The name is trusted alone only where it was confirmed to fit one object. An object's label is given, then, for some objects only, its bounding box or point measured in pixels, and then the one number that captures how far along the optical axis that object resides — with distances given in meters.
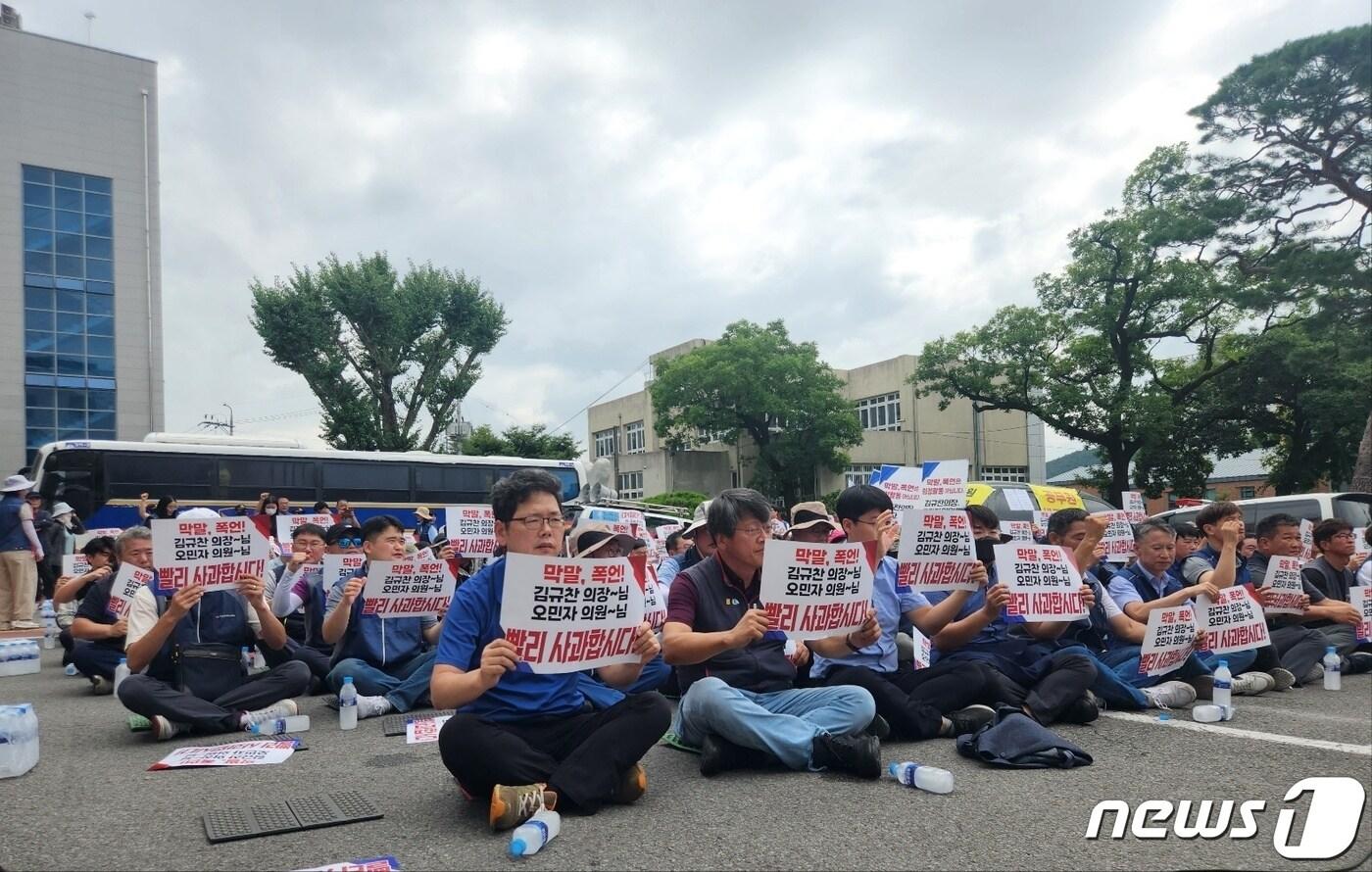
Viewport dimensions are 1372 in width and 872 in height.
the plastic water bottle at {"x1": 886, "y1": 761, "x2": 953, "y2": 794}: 4.13
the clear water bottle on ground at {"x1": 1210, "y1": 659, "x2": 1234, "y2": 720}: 5.69
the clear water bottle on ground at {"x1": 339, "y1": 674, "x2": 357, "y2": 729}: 6.05
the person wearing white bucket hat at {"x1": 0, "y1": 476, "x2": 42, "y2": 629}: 10.98
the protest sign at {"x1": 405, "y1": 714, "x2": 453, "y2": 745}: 5.63
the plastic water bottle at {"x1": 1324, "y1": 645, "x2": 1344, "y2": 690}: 6.97
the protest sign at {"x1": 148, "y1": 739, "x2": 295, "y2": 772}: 5.01
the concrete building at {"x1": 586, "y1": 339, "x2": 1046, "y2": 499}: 47.47
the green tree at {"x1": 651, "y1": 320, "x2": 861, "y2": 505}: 43.34
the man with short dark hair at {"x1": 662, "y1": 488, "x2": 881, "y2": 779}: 4.37
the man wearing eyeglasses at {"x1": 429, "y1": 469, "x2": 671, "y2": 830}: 3.73
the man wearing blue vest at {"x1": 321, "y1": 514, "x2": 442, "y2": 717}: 6.61
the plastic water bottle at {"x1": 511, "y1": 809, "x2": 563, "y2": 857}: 3.39
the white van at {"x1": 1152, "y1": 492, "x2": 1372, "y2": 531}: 12.26
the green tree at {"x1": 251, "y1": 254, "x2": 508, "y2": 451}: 30.62
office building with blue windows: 31.33
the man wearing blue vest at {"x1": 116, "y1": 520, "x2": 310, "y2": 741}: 5.55
